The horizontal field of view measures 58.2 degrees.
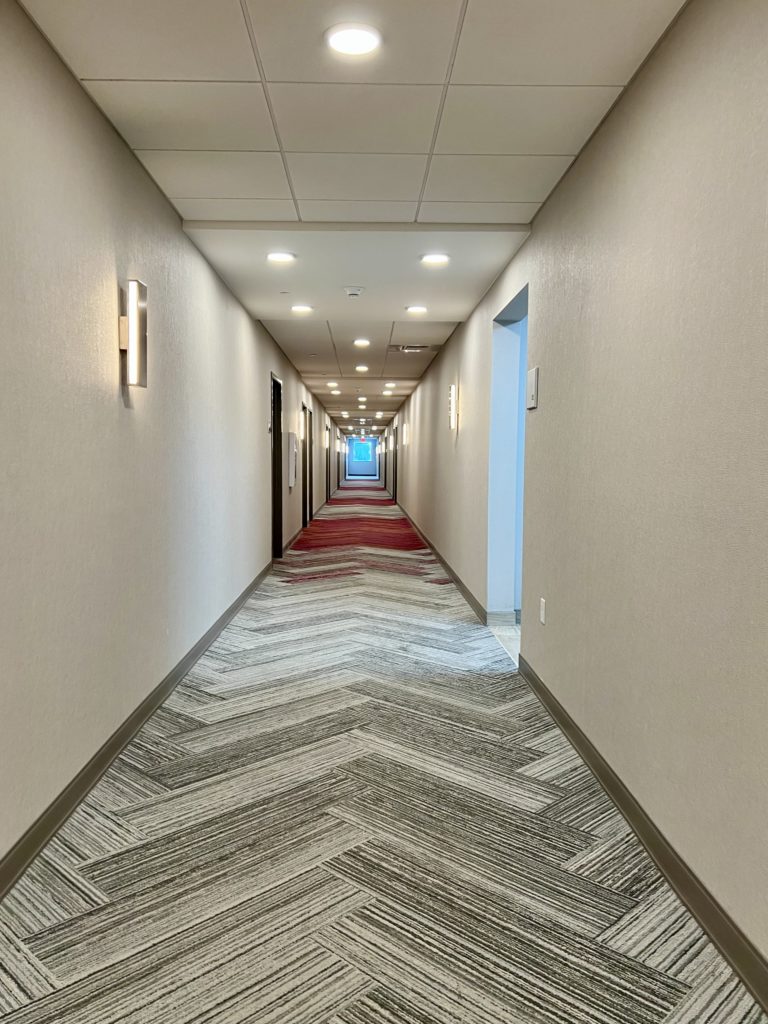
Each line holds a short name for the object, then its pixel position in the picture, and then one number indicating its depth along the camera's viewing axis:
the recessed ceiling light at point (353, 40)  2.03
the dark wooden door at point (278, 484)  7.94
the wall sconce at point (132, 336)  2.78
